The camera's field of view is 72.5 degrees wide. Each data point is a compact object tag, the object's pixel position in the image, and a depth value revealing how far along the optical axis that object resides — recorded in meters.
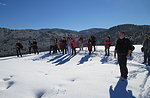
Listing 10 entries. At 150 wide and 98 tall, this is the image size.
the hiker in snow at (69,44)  10.92
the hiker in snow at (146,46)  6.90
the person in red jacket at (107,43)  9.60
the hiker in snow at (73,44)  9.90
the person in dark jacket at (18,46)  11.23
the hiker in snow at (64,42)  10.44
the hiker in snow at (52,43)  11.19
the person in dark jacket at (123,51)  4.12
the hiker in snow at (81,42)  12.21
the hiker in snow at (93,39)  11.22
